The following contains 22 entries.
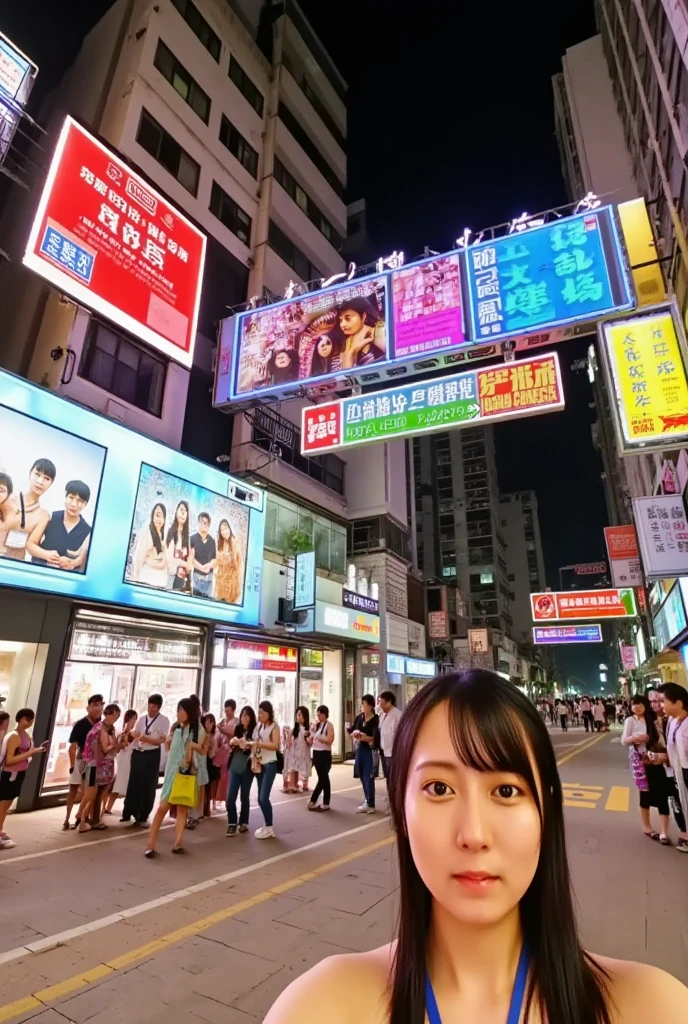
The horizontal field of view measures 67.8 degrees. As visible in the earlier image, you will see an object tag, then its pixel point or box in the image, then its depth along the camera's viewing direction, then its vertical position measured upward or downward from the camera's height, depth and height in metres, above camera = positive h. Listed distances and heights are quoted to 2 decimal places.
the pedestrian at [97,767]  7.75 -1.16
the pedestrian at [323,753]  9.64 -1.16
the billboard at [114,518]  9.31 +3.48
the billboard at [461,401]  8.69 +4.78
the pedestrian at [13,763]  6.50 -0.93
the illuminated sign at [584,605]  26.00 +4.32
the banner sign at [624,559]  21.62 +5.39
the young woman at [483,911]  1.05 -0.47
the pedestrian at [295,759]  11.82 -1.55
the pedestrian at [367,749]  9.48 -1.04
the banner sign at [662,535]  11.92 +3.60
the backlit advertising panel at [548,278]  8.94 +7.25
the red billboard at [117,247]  10.48 +9.59
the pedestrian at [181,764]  6.46 -0.94
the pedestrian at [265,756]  7.52 -0.97
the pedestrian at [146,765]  7.93 -1.18
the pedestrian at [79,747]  7.98 -0.91
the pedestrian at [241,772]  7.79 -1.22
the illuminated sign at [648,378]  8.41 +5.12
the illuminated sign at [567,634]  28.02 +3.01
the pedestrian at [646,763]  7.06 -0.94
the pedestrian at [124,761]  8.42 -1.17
